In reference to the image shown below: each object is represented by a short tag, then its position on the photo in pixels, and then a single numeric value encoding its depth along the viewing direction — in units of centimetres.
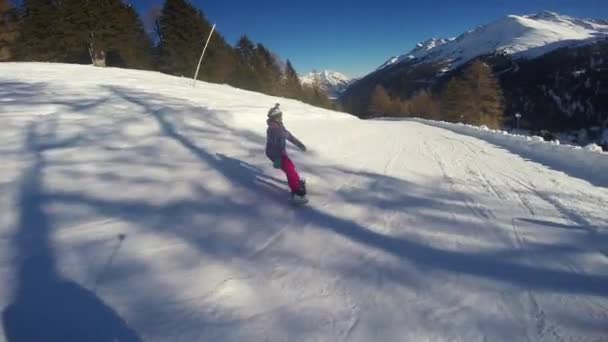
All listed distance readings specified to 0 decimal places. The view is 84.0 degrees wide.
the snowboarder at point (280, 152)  539
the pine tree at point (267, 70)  4812
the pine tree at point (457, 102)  4259
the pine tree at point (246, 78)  4144
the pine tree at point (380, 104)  7788
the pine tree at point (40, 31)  3166
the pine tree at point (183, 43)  3672
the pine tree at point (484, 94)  4219
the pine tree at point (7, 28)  3023
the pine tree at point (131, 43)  3519
